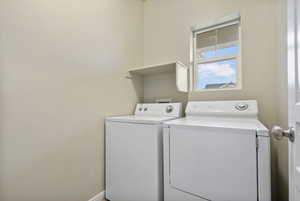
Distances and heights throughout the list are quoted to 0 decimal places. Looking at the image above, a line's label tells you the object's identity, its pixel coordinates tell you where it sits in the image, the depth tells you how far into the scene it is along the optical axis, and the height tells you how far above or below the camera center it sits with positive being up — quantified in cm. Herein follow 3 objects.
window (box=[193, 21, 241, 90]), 183 +56
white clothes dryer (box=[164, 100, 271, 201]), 92 -41
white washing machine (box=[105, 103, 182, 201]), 131 -54
